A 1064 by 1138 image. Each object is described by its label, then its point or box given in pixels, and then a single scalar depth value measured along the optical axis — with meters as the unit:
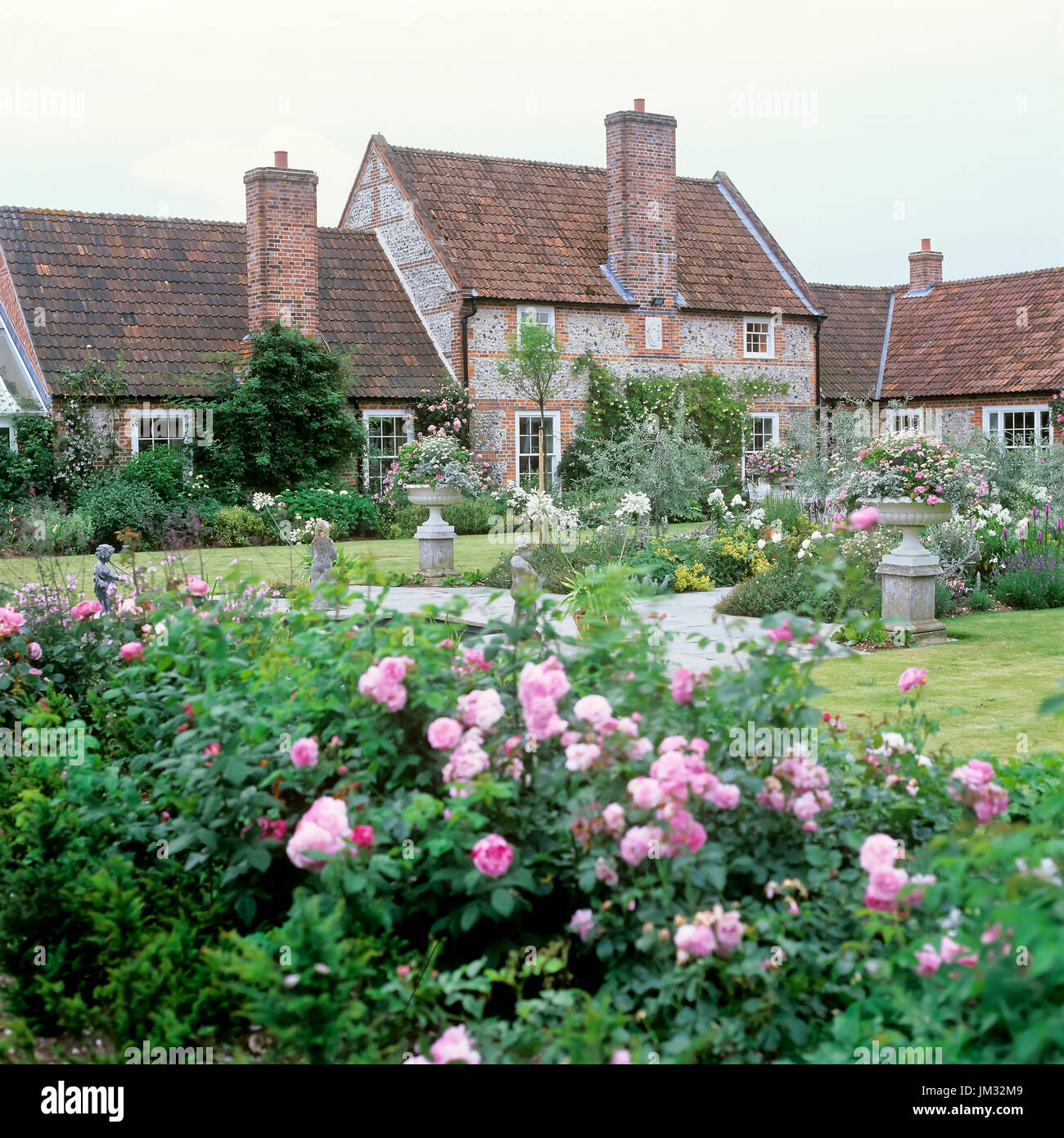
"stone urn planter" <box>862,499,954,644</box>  11.40
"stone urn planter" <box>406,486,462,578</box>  15.87
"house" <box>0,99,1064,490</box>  24.66
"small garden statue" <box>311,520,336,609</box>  12.26
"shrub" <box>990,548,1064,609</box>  13.57
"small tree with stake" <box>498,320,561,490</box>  25.36
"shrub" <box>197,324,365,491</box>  23.97
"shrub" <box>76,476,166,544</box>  20.92
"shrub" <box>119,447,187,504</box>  22.45
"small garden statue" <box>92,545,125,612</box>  9.09
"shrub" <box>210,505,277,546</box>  21.81
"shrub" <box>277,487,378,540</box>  23.20
